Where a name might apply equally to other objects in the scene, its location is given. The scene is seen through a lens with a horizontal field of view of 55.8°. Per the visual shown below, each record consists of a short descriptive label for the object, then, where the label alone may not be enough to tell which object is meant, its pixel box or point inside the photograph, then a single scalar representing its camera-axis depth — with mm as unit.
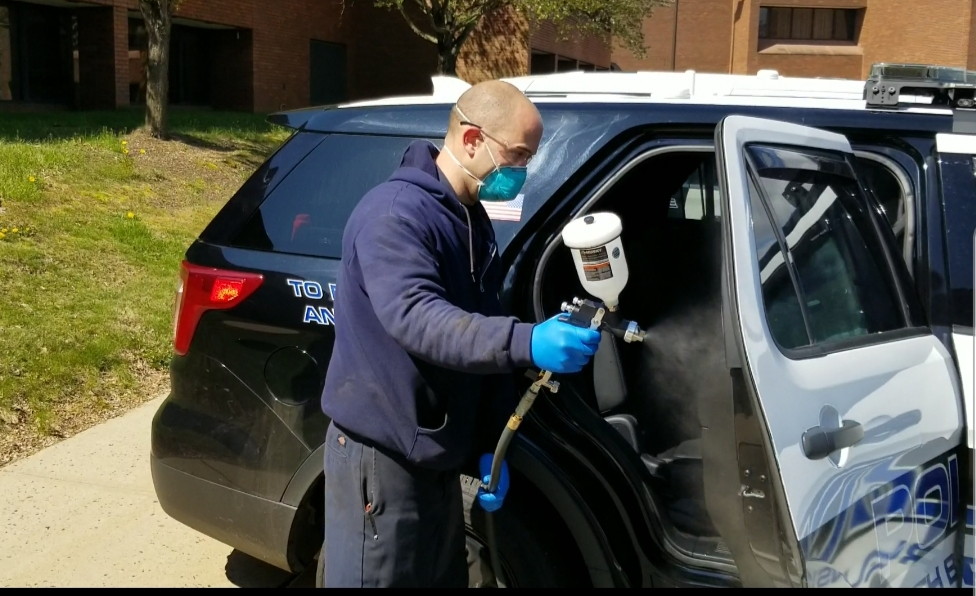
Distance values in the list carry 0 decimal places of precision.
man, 2014
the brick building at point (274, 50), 17562
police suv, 2031
